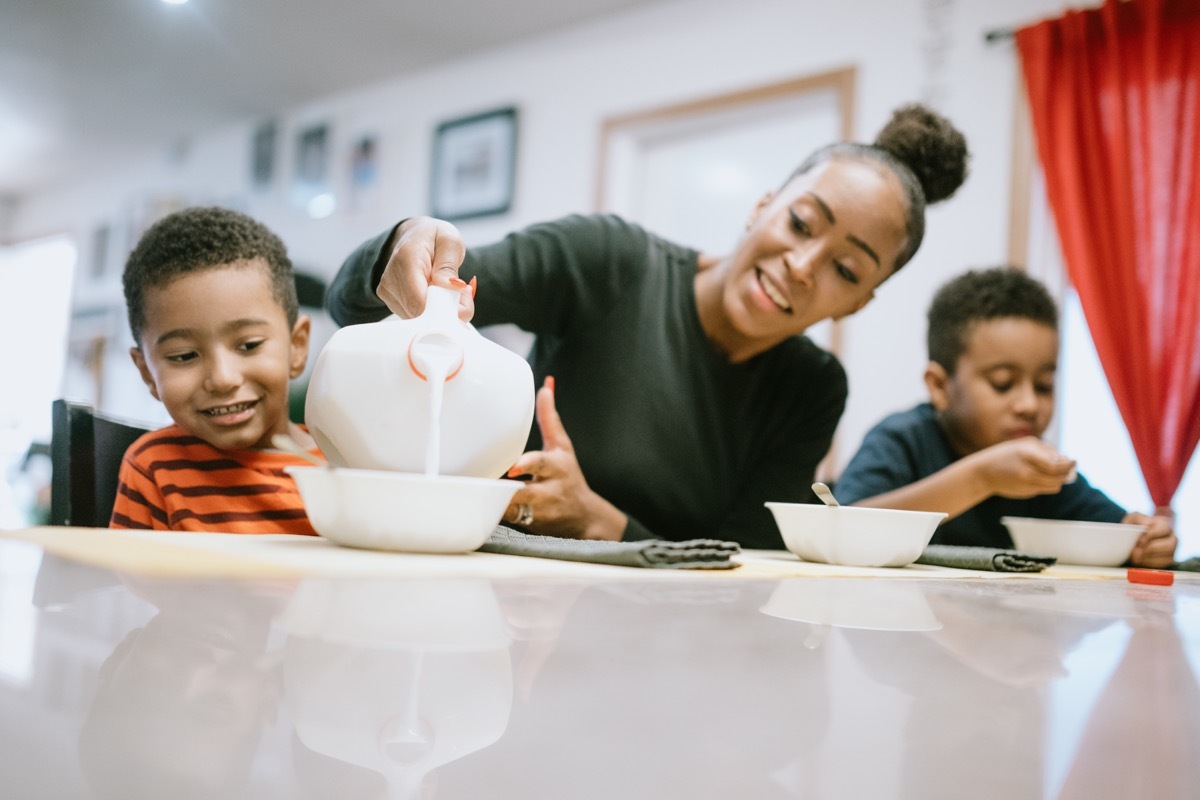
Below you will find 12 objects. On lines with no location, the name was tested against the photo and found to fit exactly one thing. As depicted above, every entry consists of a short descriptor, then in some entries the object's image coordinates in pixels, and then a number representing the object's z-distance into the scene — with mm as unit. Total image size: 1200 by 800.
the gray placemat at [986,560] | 785
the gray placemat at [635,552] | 544
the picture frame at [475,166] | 3529
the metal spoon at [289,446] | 570
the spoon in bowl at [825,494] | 726
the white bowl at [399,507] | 489
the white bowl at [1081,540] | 1071
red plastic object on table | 840
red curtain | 2229
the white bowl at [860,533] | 750
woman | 1116
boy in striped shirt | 940
